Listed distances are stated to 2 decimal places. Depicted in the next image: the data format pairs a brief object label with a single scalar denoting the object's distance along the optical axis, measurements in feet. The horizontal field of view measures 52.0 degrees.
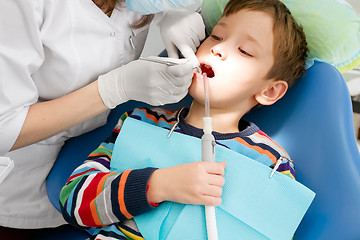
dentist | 3.43
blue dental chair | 3.58
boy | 3.27
